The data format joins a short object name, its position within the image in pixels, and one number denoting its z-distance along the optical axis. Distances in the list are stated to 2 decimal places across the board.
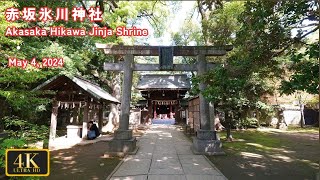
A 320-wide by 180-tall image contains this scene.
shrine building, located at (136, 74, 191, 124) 20.10
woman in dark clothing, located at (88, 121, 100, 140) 11.53
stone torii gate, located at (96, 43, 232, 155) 8.51
